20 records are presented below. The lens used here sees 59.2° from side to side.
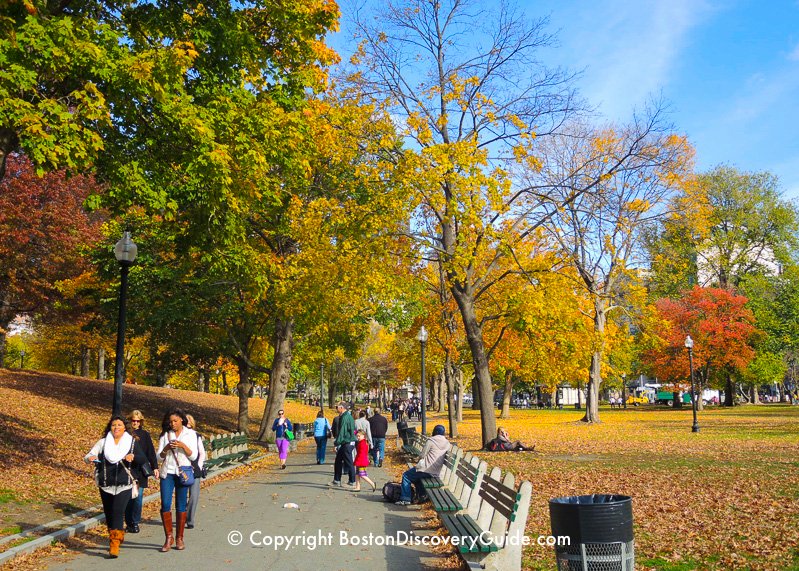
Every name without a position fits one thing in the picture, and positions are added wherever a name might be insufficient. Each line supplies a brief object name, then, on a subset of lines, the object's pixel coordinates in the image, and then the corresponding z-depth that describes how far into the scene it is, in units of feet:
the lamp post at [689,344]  104.65
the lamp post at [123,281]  40.14
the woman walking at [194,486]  30.37
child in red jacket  49.92
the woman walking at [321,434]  71.46
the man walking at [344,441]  50.65
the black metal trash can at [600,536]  19.29
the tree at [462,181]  60.44
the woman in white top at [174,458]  28.94
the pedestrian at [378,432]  69.05
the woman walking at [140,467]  32.45
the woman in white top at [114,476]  27.91
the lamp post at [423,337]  88.19
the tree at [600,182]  63.00
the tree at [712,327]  187.11
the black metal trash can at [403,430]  84.41
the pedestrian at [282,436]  69.62
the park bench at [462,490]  30.22
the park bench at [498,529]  21.62
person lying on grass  68.85
